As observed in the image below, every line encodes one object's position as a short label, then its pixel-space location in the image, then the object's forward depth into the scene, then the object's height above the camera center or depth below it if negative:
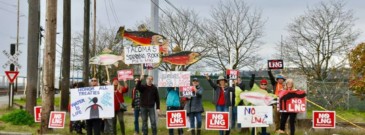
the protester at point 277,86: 15.19 -0.33
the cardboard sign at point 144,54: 15.48 +0.56
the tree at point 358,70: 28.61 +0.21
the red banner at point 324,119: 14.16 -1.14
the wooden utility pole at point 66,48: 25.03 +1.17
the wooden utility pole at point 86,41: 29.36 +1.74
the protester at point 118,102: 15.36 -0.77
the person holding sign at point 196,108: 15.23 -0.92
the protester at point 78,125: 16.25 -1.48
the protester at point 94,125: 14.07 -1.28
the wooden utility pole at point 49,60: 16.34 +0.42
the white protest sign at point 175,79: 15.45 -0.13
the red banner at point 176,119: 14.60 -1.16
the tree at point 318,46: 39.22 +1.97
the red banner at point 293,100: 14.07 -0.65
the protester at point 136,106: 15.40 -0.87
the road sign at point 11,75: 27.27 -0.02
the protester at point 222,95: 15.28 -0.57
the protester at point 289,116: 14.09 -1.09
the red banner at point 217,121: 14.34 -1.19
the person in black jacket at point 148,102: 14.75 -0.73
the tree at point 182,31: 48.06 +3.77
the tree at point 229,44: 44.06 +2.37
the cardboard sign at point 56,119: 15.55 -1.25
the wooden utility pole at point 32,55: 21.75 +0.76
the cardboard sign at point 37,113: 17.17 -1.19
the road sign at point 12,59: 29.33 +0.81
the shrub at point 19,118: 19.48 -1.53
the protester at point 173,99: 15.43 -0.68
